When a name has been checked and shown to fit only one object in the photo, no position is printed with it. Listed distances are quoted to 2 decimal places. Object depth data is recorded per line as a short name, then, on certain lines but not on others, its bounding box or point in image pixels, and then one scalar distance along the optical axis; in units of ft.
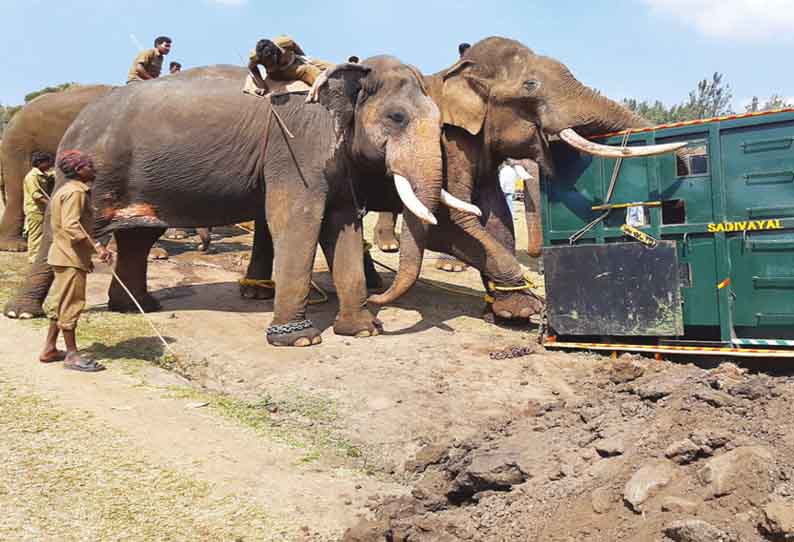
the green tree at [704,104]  112.68
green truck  21.83
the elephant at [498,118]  28.66
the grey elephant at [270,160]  26.94
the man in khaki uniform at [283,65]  27.94
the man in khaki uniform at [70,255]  21.86
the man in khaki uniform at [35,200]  35.76
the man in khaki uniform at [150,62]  36.94
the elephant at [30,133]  41.70
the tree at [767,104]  103.09
